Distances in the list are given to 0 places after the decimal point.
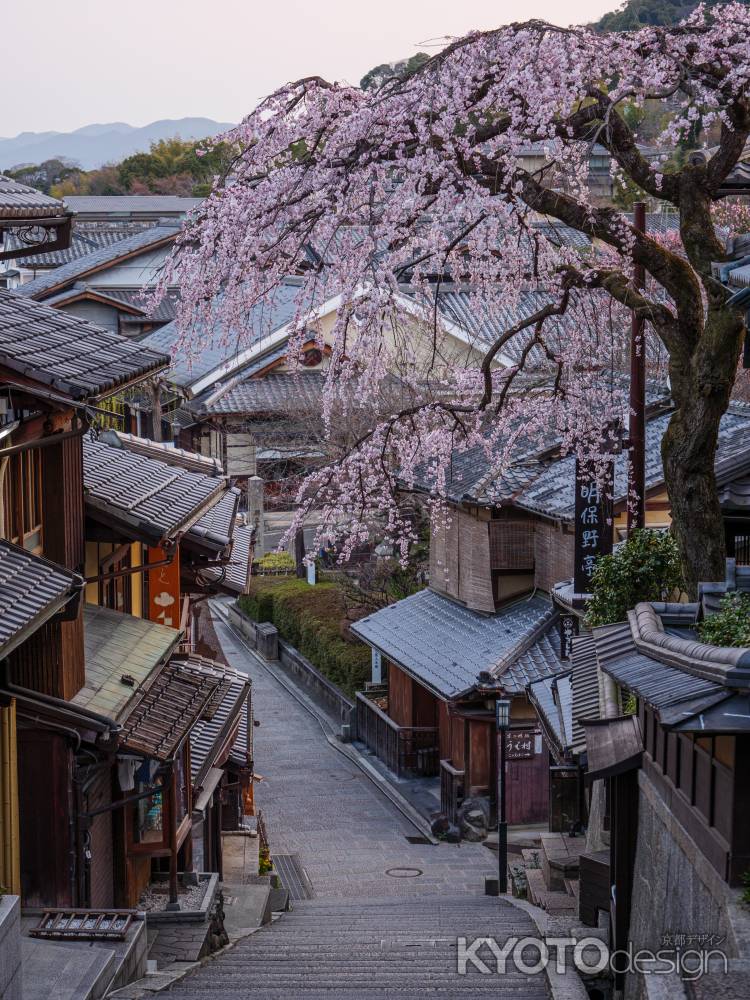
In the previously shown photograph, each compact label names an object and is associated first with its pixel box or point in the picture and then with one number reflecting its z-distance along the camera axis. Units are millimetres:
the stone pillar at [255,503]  38281
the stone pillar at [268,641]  36312
